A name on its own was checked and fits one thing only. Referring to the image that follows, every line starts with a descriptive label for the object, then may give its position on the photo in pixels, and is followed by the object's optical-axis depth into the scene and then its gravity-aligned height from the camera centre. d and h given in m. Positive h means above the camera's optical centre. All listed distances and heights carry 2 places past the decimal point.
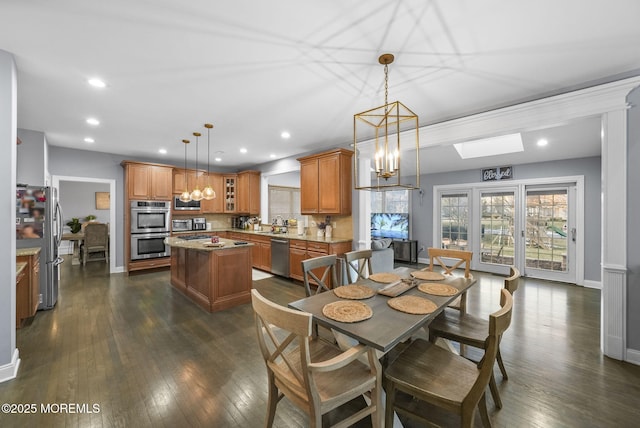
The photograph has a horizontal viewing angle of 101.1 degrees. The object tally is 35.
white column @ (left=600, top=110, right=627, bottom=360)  2.42 -0.19
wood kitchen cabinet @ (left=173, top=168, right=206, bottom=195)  6.34 +0.83
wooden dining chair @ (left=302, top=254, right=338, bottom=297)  2.39 -0.51
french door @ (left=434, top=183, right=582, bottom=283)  5.12 -0.34
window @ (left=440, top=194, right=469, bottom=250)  6.36 -0.20
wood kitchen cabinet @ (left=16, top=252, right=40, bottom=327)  3.00 -0.92
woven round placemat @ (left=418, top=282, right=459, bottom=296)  2.07 -0.63
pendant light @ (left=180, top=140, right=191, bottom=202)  4.65 +0.78
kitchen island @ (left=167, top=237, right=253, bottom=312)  3.63 -0.89
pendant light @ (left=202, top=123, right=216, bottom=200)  4.03 +0.33
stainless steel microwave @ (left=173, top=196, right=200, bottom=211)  6.31 +0.19
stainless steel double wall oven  5.52 -0.34
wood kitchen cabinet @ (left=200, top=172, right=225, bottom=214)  6.81 +0.40
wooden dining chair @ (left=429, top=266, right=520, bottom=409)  1.85 -0.91
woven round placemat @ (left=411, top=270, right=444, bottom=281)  2.50 -0.62
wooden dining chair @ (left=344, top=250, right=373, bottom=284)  2.85 -0.50
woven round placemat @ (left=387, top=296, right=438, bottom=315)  1.73 -0.64
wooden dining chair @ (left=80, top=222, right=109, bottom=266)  6.59 -0.68
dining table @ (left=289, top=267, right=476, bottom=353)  1.41 -0.66
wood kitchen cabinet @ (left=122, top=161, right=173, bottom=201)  5.54 +0.70
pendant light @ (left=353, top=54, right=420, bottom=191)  2.09 +1.10
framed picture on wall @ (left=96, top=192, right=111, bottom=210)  8.73 +0.40
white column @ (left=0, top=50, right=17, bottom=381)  2.08 +0.07
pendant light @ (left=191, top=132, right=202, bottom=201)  4.18 +0.28
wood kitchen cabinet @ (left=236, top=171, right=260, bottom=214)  6.96 +0.53
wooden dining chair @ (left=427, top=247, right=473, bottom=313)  2.87 -0.50
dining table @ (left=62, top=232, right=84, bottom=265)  6.66 -0.78
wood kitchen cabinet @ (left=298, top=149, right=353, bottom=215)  4.65 +0.55
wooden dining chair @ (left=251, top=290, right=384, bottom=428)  1.22 -0.92
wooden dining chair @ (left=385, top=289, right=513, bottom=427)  1.25 -0.94
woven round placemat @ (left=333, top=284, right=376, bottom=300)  2.01 -0.64
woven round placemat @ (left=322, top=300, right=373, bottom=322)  1.62 -0.65
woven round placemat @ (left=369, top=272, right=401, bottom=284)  2.44 -0.63
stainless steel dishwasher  5.21 -0.90
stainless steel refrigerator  3.31 -0.20
